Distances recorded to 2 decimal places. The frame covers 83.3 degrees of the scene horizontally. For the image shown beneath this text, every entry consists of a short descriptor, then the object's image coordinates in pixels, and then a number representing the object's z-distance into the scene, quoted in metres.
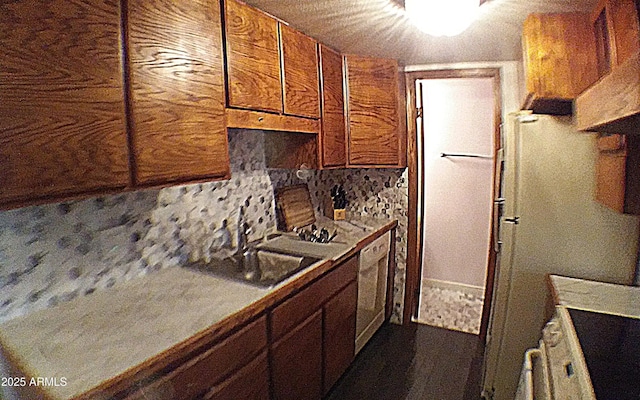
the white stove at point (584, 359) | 0.93
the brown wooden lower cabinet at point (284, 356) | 1.15
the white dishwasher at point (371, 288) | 2.35
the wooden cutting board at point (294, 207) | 2.47
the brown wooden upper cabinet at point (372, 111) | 2.42
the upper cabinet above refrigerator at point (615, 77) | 0.72
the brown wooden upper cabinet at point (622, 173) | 1.31
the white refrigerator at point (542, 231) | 1.67
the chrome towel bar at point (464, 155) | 3.43
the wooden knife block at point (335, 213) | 2.82
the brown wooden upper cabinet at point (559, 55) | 1.54
